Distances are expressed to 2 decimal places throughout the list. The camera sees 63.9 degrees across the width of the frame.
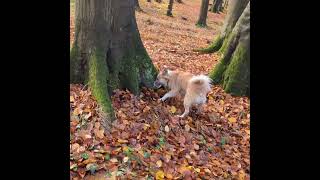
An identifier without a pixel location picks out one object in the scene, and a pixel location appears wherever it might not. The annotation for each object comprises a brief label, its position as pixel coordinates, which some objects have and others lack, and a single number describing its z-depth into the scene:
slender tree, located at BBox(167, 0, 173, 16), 20.09
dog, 5.30
